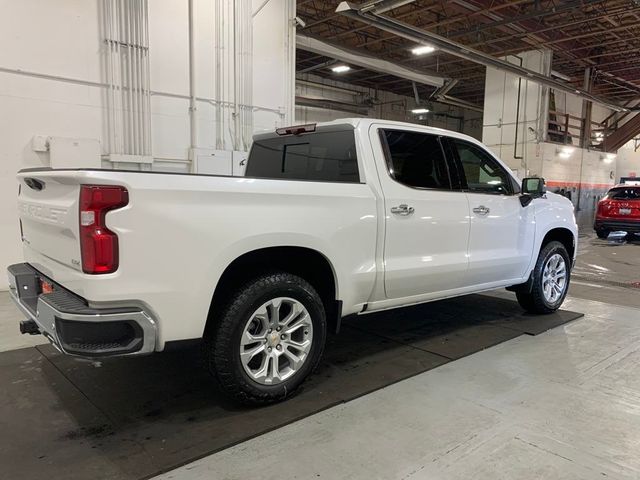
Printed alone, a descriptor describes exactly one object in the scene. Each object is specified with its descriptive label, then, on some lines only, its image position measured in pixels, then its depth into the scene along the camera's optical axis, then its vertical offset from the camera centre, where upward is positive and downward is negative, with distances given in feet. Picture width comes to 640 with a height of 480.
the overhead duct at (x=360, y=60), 37.73 +11.61
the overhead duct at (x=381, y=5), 26.18 +10.38
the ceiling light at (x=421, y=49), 37.19 +11.20
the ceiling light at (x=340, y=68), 48.51 +12.54
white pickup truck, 7.00 -1.05
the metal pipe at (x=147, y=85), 20.85 +4.50
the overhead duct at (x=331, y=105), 53.26 +10.16
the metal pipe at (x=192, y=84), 22.29 +4.85
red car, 37.68 -1.34
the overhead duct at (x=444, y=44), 27.48 +10.20
